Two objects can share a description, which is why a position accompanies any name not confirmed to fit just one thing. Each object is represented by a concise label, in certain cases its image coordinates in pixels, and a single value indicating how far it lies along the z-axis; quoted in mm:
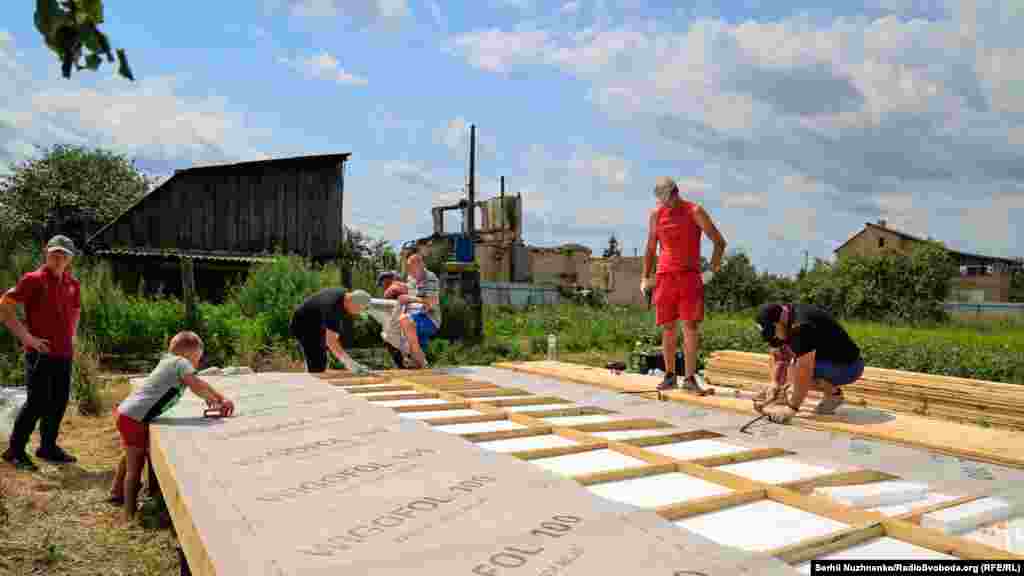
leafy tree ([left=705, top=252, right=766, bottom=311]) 26656
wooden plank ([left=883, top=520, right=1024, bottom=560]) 1709
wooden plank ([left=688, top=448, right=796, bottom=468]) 2754
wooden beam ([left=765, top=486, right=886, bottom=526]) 1969
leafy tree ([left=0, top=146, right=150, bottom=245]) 24828
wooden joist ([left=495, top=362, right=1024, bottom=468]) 2934
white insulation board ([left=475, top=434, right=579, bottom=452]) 2995
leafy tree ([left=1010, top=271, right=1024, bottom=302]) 40581
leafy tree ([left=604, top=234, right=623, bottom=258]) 56497
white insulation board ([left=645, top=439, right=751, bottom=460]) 2941
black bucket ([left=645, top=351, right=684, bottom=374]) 7047
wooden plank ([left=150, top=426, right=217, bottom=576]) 1696
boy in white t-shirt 3305
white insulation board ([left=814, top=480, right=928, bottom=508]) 2264
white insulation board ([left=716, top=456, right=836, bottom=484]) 2605
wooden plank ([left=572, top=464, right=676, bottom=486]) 2322
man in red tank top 4543
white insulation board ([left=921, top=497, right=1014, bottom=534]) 1979
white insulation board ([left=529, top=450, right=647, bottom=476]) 2605
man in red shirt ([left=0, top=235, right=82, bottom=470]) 3961
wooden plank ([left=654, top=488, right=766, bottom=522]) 1972
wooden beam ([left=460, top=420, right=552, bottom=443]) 3113
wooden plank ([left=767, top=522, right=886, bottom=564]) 1661
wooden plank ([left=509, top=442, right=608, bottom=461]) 2705
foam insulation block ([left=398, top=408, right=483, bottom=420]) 3654
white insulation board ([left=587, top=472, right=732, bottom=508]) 2217
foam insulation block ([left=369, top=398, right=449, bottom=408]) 4113
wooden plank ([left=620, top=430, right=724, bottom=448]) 3088
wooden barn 15266
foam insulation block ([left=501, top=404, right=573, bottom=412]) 4039
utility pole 24556
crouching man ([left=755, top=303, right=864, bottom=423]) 3656
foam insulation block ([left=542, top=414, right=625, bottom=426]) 3580
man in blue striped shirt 6066
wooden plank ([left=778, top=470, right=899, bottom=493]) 2389
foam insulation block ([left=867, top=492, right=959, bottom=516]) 2227
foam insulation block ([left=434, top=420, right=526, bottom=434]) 3325
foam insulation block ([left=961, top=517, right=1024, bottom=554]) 1851
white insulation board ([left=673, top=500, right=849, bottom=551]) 1839
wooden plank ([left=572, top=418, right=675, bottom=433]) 3402
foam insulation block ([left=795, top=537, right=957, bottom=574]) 1746
